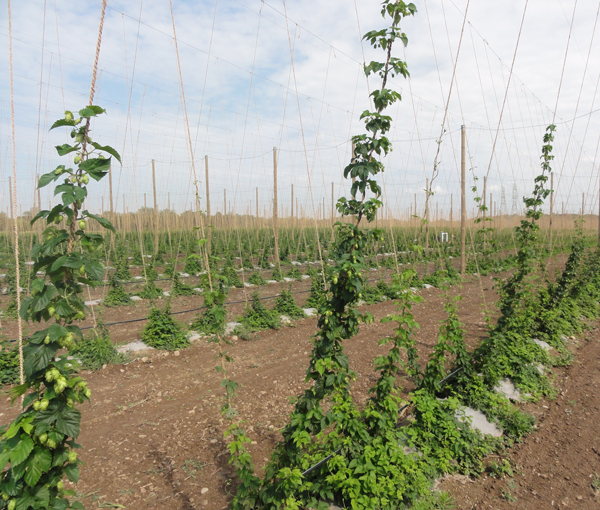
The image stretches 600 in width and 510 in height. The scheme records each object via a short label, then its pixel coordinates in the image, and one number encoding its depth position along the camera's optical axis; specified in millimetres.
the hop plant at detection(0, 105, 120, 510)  1354
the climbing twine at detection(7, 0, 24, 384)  1672
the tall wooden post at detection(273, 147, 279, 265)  10766
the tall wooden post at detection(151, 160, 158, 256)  11412
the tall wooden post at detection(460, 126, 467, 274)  10133
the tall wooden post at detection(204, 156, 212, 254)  10080
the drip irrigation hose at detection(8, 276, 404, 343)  6052
